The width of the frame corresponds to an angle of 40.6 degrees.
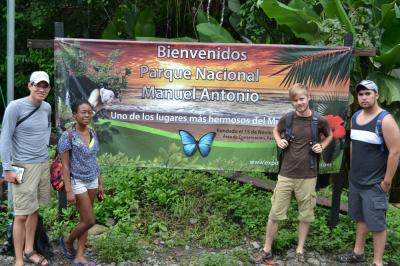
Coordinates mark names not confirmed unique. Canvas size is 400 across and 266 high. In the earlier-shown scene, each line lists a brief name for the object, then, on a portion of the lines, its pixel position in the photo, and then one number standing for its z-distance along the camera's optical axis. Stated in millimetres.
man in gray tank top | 4879
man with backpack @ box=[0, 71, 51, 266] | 4672
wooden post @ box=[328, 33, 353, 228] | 6043
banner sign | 5887
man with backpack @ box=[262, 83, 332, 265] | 5125
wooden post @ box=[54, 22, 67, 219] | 5980
